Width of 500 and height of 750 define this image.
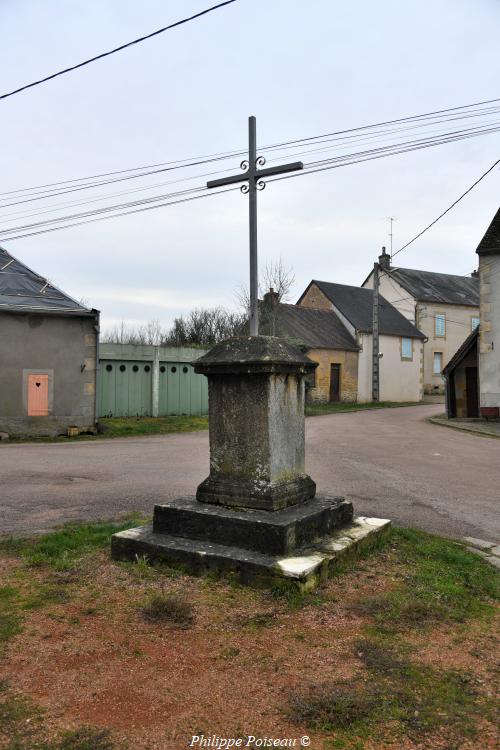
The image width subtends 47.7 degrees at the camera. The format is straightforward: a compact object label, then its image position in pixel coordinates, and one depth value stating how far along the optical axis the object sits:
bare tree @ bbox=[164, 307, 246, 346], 36.25
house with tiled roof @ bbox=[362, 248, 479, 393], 37.72
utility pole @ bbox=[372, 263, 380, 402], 27.70
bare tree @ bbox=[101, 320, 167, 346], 37.59
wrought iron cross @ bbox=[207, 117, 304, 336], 4.92
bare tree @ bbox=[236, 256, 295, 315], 28.60
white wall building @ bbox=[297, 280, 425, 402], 30.97
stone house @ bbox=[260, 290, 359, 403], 27.91
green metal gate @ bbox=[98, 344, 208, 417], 17.19
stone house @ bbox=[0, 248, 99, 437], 13.75
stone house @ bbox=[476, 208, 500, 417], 19.28
